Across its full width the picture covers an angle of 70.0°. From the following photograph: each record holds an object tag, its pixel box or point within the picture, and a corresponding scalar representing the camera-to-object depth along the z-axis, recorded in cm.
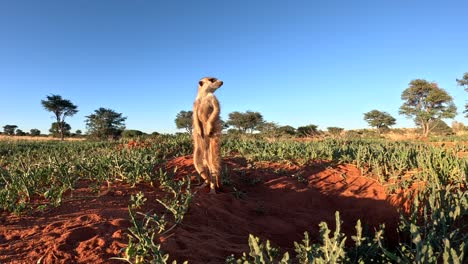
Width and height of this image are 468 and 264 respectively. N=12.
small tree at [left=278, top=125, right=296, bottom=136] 2783
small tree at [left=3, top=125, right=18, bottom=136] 4667
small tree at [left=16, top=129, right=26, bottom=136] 4603
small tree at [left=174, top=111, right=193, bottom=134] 3474
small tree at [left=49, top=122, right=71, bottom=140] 4126
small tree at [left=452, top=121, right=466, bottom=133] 2935
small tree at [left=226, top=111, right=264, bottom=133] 3616
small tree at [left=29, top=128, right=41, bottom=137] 4809
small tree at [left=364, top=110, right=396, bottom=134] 3856
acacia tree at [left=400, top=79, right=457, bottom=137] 3028
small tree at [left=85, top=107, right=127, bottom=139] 3222
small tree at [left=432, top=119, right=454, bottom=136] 3094
